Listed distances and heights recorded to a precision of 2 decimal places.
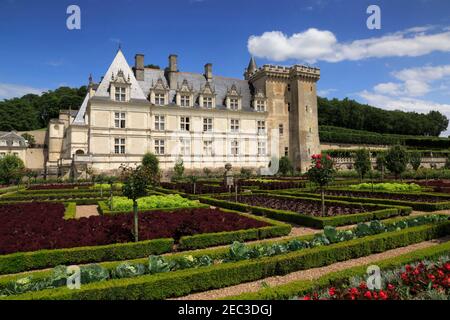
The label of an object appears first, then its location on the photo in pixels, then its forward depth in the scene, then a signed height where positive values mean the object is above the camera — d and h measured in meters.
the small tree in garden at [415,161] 40.47 -0.18
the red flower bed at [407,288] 4.62 -1.87
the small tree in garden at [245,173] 38.52 -1.38
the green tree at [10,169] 32.53 -0.40
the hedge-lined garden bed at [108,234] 8.23 -2.03
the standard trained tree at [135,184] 10.09 -0.61
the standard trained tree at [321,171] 13.79 -0.41
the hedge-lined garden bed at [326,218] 12.04 -2.09
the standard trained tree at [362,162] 29.81 -0.16
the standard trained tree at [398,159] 28.64 +0.06
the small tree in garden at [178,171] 35.65 -0.87
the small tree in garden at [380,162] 31.62 -0.21
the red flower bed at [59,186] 25.36 -1.69
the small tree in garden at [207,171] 40.18 -1.03
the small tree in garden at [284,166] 42.12 -0.58
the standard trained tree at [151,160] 32.88 +0.29
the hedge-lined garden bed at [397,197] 15.25 -2.04
